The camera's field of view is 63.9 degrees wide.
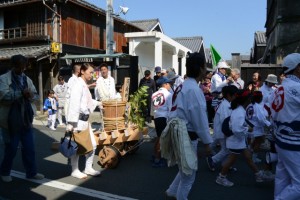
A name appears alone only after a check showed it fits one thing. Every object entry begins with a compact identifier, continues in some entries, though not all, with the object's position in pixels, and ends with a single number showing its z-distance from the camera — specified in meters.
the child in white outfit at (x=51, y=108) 8.50
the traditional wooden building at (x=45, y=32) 13.17
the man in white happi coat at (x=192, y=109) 2.84
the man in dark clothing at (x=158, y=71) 8.24
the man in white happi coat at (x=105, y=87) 6.45
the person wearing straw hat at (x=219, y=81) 5.98
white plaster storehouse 13.88
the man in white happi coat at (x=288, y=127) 2.66
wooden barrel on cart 5.08
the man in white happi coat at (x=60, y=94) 8.68
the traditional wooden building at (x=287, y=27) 8.98
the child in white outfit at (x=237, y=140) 3.80
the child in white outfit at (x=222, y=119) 4.27
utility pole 12.69
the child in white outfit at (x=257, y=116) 4.62
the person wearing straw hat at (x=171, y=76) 5.09
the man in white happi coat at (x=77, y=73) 3.98
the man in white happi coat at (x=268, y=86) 5.36
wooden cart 4.52
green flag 8.30
